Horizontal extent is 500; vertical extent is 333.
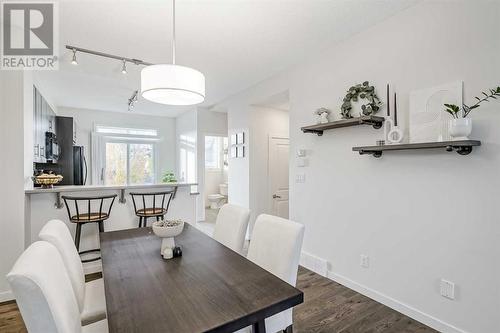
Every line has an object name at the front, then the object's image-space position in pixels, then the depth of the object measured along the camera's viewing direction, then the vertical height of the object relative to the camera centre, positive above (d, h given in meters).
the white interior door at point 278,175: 4.49 -0.14
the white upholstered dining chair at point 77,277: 1.48 -0.69
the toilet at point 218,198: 7.37 -0.89
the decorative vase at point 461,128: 1.75 +0.27
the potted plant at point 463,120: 1.75 +0.33
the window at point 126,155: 6.40 +0.37
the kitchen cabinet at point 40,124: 3.40 +0.69
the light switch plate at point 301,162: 3.28 +0.07
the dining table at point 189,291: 0.98 -0.59
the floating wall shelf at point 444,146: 1.76 +0.16
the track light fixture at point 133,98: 4.47 +1.29
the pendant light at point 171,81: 1.55 +0.55
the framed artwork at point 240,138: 4.47 +0.54
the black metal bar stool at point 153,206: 3.20 -0.53
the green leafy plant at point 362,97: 2.43 +0.69
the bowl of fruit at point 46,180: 2.83 -0.12
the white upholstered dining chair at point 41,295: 0.87 -0.47
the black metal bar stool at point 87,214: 2.83 -0.54
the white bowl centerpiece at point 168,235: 1.64 -0.44
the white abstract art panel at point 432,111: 1.93 +0.45
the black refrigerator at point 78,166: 5.14 +0.06
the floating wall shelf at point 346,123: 2.33 +0.44
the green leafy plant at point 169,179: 3.80 -0.17
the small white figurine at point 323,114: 2.88 +0.61
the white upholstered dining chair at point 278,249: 1.52 -0.55
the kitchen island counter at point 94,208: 2.93 -0.51
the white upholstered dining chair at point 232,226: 2.05 -0.51
